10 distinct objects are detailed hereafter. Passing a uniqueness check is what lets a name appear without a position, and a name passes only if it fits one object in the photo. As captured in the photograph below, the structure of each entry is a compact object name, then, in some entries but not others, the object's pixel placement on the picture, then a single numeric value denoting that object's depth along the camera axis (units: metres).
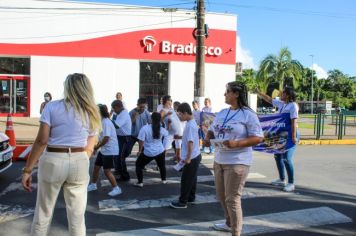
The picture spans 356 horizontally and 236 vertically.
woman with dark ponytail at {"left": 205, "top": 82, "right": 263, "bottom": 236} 4.61
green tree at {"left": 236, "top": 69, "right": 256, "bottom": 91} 76.01
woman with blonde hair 3.78
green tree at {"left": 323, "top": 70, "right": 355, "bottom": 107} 80.50
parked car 7.69
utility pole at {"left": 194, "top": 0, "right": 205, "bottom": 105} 15.26
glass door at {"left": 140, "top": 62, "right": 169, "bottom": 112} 24.91
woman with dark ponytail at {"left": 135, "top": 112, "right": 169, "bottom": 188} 7.78
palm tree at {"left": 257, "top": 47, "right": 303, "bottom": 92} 52.16
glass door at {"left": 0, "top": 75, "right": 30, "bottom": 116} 23.34
